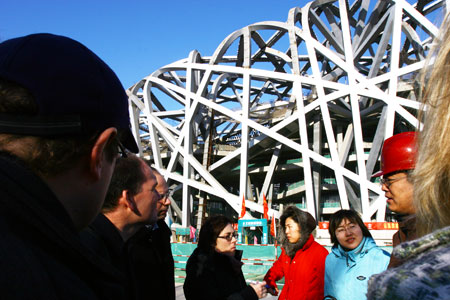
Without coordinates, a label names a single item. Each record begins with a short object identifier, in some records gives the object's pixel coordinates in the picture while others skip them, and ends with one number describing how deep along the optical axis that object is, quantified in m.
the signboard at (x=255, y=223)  17.59
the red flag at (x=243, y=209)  19.70
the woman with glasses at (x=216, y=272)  3.07
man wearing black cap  0.68
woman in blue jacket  3.23
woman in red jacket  3.73
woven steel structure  20.12
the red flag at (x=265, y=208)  18.84
